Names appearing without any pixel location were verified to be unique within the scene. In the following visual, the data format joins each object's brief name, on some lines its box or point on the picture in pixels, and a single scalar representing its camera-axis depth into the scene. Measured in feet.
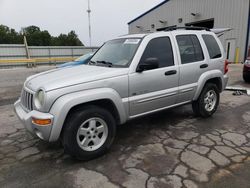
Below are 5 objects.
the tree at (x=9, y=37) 168.55
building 55.06
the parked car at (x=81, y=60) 27.54
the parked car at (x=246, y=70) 28.35
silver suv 8.81
